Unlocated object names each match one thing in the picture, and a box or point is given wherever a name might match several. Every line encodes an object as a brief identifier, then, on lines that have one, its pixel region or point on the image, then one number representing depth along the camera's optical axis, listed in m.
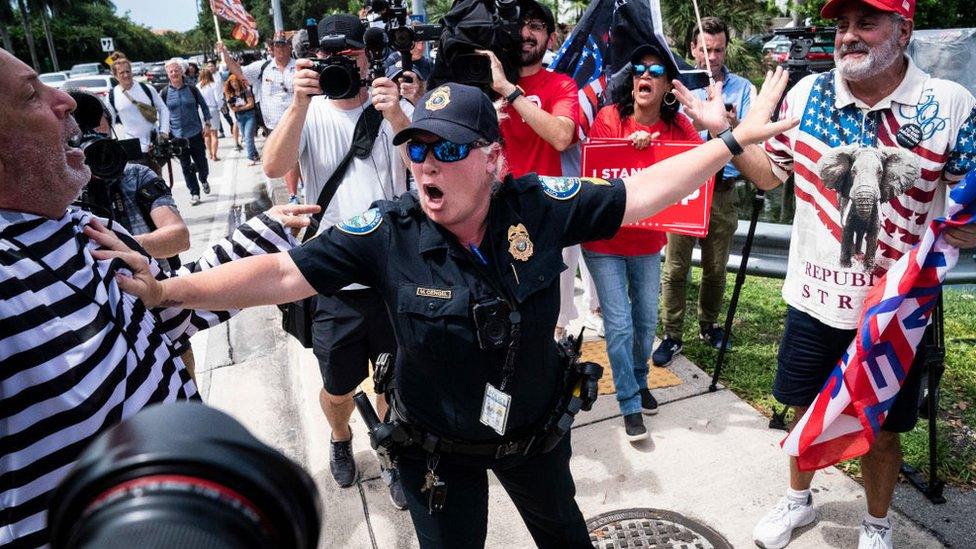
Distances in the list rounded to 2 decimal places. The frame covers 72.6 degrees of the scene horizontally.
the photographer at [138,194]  3.15
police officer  1.99
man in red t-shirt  3.90
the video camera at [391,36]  3.09
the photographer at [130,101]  8.87
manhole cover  2.96
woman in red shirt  3.75
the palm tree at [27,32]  49.26
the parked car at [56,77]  31.83
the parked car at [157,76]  36.59
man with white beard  2.47
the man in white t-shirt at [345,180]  3.18
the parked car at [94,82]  25.34
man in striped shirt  1.46
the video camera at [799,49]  3.60
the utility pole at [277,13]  16.48
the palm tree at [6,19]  50.78
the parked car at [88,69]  41.50
